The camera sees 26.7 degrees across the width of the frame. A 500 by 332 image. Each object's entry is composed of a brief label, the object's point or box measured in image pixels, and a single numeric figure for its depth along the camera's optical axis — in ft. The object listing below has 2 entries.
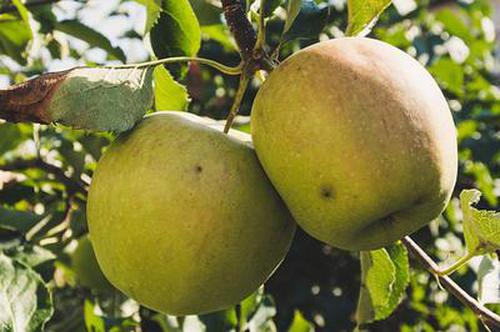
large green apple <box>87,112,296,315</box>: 1.12
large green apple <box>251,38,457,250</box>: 1.07
